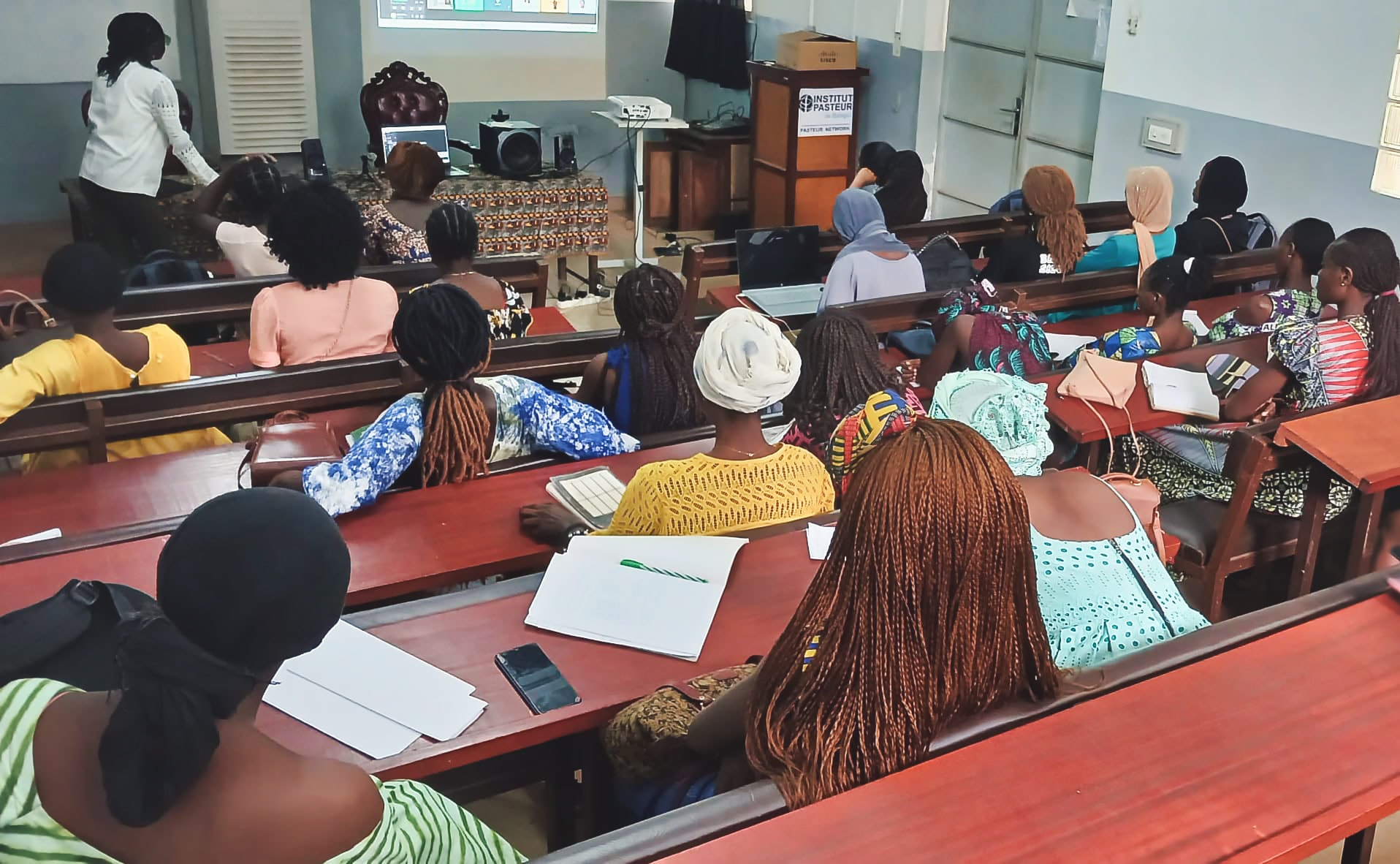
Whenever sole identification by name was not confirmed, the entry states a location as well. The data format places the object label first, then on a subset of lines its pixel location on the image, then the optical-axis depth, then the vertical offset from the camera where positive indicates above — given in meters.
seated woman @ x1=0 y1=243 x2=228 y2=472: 2.70 -0.72
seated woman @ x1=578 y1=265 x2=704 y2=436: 2.81 -0.73
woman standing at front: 4.85 -0.39
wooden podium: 6.98 -0.56
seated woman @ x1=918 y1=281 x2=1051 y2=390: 3.36 -0.76
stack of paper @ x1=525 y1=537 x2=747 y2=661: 1.86 -0.84
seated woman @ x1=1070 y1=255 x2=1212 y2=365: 3.46 -0.71
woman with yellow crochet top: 2.11 -0.72
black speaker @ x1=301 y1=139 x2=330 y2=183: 6.20 -0.62
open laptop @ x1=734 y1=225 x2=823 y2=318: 4.16 -0.76
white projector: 6.84 -0.36
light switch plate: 5.37 -0.33
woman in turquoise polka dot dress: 1.67 -0.70
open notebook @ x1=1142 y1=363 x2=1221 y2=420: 3.03 -0.81
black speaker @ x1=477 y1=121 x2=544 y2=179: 6.34 -0.55
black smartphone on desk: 1.70 -0.88
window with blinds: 6.72 -0.23
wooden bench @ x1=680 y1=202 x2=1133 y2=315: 4.18 -0.69
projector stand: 6.58 -0.75
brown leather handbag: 2.28 -0.76
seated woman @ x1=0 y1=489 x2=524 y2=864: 1.03 -0.58
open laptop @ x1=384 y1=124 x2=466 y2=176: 6.48 -0.52
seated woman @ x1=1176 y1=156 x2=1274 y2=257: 4.50 -0.57
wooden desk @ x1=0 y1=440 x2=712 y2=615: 1.95 -0.87
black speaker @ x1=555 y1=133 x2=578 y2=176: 6.46 -0.59
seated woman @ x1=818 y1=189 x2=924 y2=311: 3.94 -0.68
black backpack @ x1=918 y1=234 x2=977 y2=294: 4.34 -0.73
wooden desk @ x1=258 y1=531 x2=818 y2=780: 1.61 -0.88
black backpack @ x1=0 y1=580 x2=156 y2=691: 1.38 -0.67
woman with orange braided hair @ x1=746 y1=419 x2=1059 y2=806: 1.28 -0.58
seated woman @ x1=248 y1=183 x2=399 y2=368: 3.20 -0.68
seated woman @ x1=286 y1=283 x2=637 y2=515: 2.25 -0.73
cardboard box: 6.90 -0.02
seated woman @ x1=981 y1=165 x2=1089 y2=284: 4.40 -0.65
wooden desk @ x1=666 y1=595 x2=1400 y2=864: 1.18 -0.73
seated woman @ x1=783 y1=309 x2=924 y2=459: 2.52 -0.65
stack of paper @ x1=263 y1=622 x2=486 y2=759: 1.62 -0.88
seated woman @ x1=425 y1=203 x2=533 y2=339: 3.59 -0.67
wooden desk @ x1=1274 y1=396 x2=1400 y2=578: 2.38 -0.75
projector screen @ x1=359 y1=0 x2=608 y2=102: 7.30 -0.05
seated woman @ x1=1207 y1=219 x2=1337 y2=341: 3.56 -0.67
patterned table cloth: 6.29 -0.86
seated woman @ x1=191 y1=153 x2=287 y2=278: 4.13 -0.63
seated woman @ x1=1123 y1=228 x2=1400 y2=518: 2.96 -0.71
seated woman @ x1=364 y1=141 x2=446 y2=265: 4.52 -0.65
